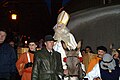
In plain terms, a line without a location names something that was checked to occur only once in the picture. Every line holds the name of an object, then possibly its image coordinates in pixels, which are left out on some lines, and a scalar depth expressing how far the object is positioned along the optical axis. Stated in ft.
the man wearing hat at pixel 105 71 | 12.05
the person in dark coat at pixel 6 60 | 10.45
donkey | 14.75
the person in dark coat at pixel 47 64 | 11.34
